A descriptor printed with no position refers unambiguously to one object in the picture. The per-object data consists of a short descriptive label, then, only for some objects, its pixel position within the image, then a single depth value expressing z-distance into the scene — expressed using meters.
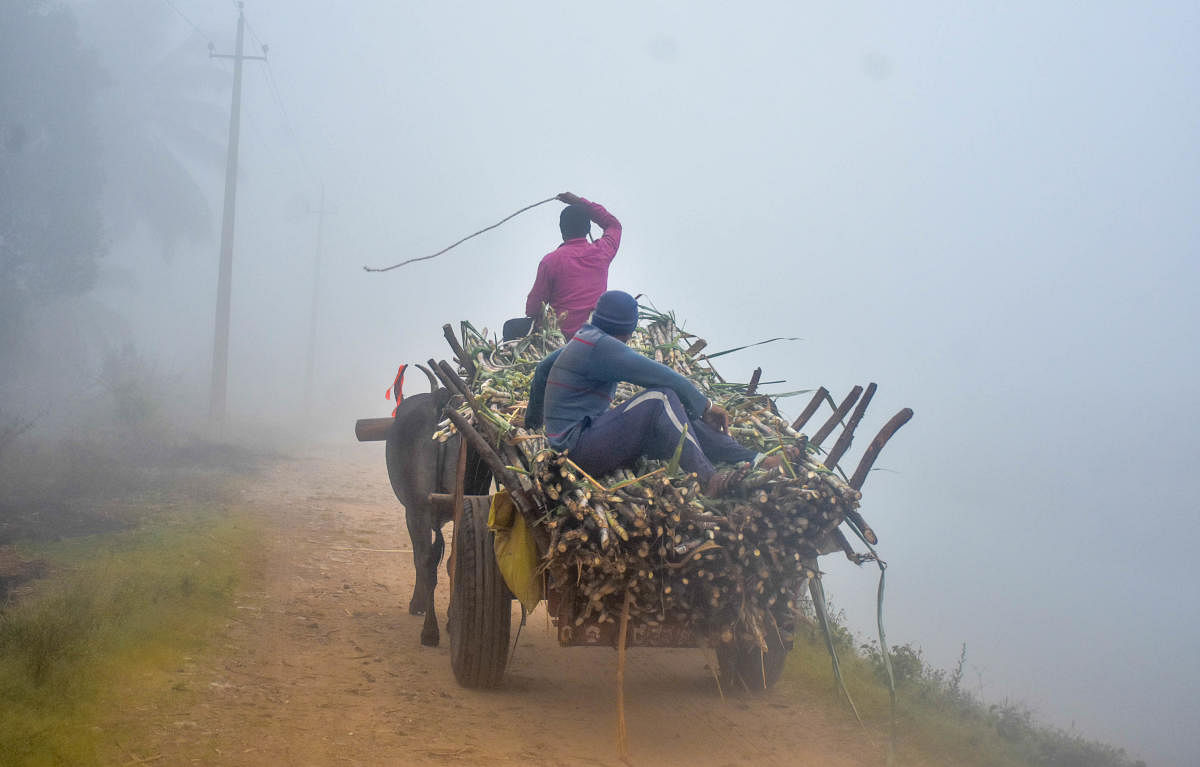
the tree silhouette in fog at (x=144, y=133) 25.86
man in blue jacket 4.03
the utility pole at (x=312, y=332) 33.03
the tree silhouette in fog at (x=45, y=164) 16.75
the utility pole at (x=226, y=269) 19.75
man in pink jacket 6.52
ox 6.37
